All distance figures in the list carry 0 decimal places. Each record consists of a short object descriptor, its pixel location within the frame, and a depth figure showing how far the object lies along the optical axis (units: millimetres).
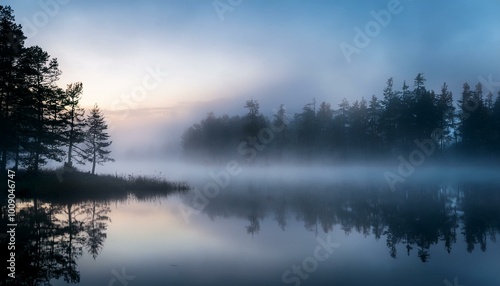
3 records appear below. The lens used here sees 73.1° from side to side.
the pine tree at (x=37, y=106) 34281
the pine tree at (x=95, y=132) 54469
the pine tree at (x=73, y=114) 46778
